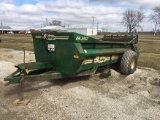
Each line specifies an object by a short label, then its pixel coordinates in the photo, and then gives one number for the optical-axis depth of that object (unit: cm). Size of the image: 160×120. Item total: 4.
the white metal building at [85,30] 4358
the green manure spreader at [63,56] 312
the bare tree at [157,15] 4203
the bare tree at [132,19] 4958
